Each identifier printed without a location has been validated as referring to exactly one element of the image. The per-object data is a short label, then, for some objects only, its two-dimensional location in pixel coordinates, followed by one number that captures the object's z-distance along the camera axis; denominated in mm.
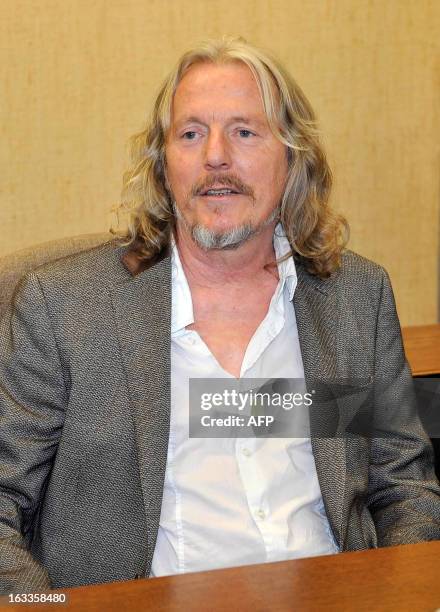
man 2057
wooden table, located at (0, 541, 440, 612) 1812
